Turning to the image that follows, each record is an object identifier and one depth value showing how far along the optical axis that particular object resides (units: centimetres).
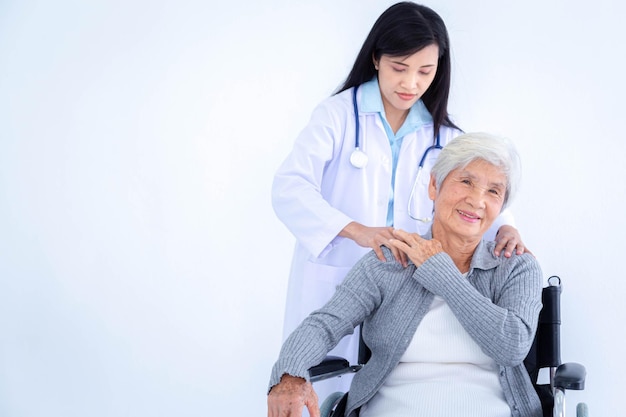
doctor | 207
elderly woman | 170
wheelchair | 175
